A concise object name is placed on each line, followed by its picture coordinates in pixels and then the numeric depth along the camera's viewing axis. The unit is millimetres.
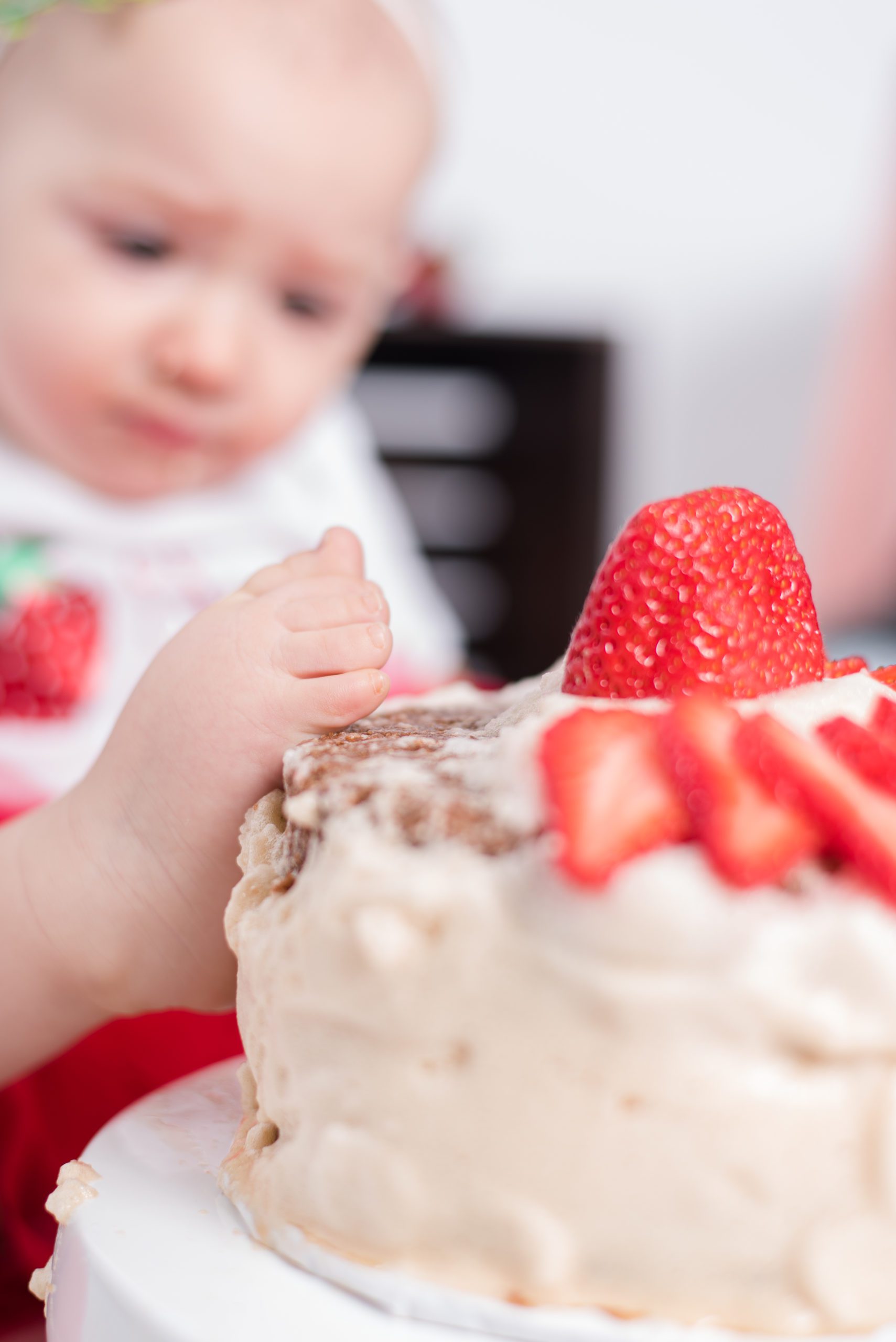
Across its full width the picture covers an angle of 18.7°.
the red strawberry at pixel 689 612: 371
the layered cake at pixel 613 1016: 340
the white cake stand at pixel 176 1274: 344
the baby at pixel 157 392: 400
